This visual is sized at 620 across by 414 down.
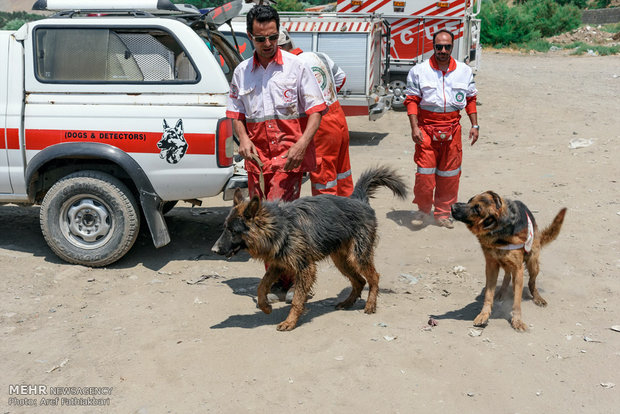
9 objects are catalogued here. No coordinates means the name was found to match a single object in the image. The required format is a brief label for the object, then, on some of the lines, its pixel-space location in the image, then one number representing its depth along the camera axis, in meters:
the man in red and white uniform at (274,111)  4.87
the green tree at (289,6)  33.95
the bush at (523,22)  32.50
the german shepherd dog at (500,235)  4.73
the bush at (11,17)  17.62
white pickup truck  5.78
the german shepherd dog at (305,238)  4.57
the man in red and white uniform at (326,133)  6.14
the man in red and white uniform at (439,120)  7.18
